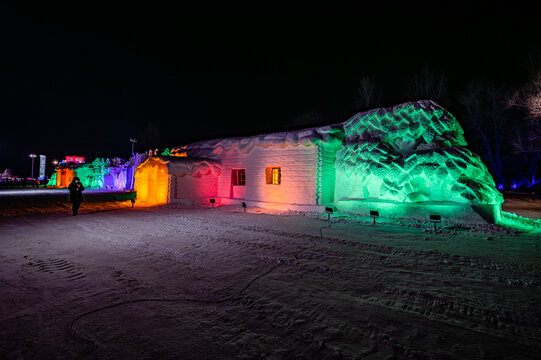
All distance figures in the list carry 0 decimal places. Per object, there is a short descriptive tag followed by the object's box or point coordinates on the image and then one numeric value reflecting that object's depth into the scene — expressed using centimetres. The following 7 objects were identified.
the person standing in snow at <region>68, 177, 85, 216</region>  1191
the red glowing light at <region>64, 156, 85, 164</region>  6066
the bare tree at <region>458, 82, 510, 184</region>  2700
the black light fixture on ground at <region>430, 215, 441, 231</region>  902
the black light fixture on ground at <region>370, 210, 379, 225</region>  1022
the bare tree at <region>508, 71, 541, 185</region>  1683
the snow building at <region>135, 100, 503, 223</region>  1119
